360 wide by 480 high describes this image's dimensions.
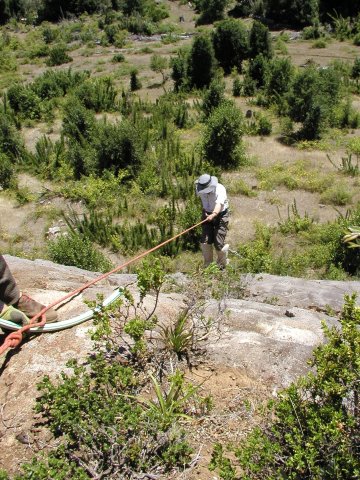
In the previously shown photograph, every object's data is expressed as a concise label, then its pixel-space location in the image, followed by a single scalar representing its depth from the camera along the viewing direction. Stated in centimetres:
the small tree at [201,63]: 1523
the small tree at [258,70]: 1460
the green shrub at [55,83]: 1523
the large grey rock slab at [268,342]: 361
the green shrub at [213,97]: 1223
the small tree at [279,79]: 1358
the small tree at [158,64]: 1759
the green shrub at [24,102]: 1418
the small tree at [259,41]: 1620
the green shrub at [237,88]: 1433
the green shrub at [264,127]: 1189
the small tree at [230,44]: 1653
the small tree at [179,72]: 1513
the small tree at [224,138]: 1039
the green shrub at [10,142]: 1156
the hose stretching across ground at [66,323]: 386
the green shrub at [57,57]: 2045
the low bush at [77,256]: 745
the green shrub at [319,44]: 1889
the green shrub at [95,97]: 1398
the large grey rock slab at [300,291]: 548
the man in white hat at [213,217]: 595
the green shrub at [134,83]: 1593
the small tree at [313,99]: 1127
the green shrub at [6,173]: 1067
